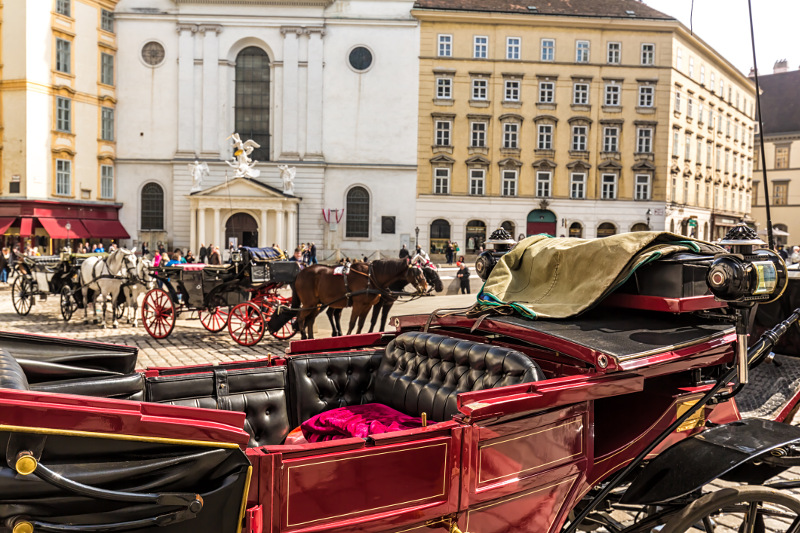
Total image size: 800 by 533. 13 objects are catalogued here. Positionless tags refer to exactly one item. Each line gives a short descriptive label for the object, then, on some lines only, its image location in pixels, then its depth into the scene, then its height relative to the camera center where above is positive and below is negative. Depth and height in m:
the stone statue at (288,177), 36.12 +3.48
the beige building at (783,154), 55.69 +8.24
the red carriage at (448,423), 2.46 -0.97
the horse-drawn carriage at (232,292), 12.16 -1.12
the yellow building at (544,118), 38.56 +7.69
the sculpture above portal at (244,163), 33.66 +4.11
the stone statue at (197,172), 35.12 +3.58
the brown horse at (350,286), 11.30 -0.88
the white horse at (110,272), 14.09 -0.85
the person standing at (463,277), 21.97 -1.29
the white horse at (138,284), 13.91 -1.11
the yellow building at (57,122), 32.53 +6.09
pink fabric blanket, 4.16 -1.26
